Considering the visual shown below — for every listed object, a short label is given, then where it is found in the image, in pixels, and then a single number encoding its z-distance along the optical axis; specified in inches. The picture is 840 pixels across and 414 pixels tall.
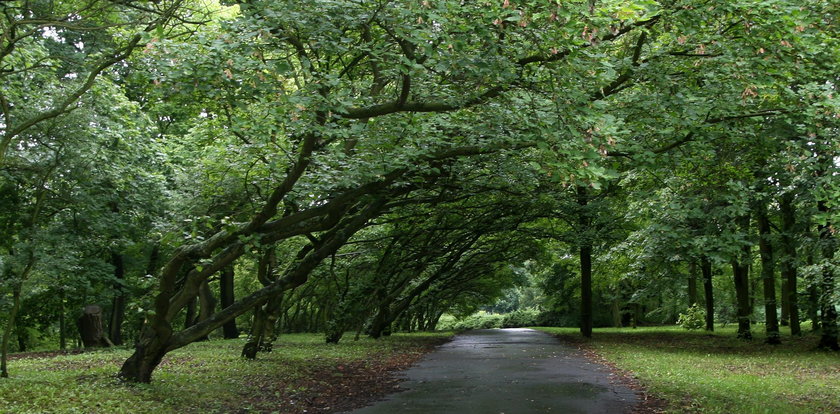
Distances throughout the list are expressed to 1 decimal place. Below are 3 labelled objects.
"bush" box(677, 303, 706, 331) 968.3
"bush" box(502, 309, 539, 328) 2400.1
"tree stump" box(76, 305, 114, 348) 822.5
